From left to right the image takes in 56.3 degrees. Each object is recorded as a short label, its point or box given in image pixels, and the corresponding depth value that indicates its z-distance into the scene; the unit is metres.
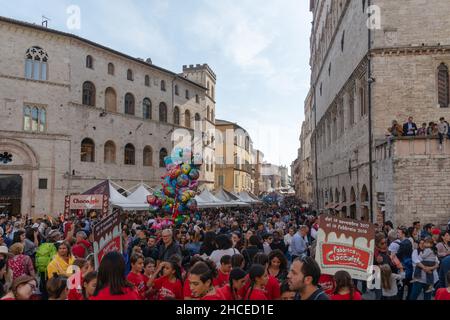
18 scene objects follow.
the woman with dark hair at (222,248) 7.70
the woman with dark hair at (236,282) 5.13
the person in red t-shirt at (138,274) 6.05
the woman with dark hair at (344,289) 4.81
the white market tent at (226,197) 30.95
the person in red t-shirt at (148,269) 6.37
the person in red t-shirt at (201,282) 4.84
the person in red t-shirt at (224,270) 6.30
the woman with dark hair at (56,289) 4.95
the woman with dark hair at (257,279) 5.07
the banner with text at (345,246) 6.16
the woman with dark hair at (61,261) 7.34
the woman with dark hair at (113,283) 4.40
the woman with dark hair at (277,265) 6.54
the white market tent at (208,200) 26.16
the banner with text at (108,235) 6.69
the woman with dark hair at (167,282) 5.81
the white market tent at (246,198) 36.34
